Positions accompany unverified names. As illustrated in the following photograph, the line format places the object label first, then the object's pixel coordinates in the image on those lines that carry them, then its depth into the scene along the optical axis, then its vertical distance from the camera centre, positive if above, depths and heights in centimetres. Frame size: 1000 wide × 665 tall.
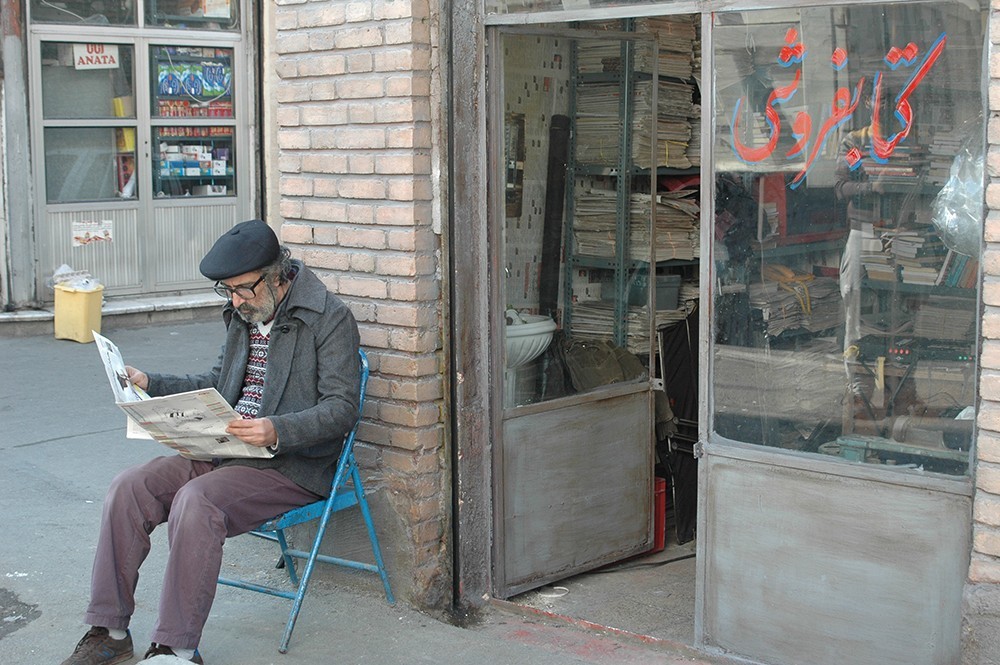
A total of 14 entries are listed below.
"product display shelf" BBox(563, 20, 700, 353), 536 +1
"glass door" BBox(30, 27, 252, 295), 1007 +28
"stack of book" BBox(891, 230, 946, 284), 369 -19
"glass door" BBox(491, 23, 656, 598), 494 -48
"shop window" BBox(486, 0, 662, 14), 432 +64
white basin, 497 -59
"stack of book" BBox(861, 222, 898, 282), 379 -18
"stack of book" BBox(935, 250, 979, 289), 359 -23
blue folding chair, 432 -112
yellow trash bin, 952 -92
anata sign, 1009 +105
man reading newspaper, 396 -89
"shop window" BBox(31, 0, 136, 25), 984 +138
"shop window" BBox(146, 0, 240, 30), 1047 +145
